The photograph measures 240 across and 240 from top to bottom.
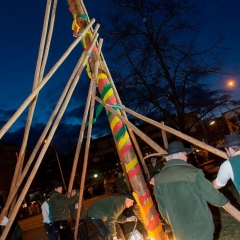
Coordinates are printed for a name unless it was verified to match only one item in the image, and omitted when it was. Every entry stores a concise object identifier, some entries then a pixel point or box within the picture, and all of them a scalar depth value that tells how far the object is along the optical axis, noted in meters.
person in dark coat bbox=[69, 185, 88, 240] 7.72
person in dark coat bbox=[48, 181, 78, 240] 6.80
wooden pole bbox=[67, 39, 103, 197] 5.30
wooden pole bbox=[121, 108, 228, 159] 4.13
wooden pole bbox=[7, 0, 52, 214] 4.64
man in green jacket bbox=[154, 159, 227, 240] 3.14
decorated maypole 4.71
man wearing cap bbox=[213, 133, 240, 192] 3.42
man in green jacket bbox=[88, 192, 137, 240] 5.46
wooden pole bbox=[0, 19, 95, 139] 3.56
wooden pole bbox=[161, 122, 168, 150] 6.06
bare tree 15.21
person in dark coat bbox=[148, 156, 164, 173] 9.91
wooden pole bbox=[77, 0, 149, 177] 5.31
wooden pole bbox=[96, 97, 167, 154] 4.65
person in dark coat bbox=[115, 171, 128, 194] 10.12
